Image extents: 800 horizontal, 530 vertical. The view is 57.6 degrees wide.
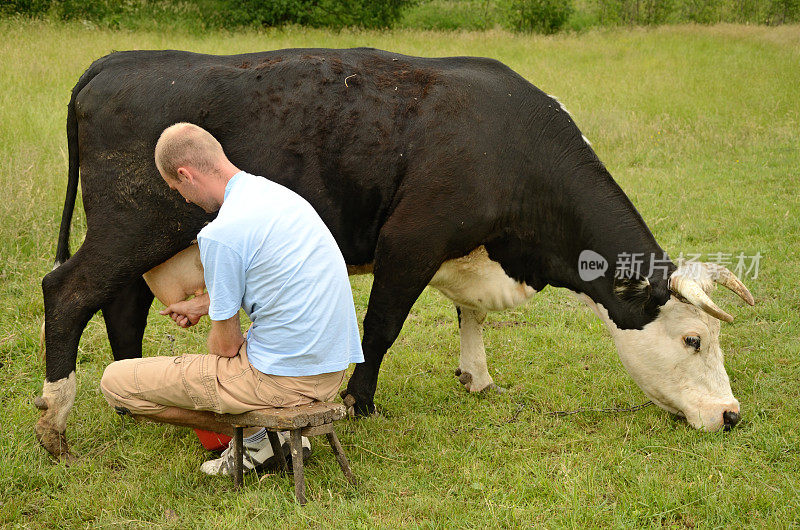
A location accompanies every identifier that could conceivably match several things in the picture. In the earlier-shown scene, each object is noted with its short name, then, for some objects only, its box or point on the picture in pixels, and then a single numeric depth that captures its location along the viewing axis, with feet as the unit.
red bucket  15.02
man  11.44
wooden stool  12.30
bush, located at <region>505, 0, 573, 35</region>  100.48
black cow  14.46
